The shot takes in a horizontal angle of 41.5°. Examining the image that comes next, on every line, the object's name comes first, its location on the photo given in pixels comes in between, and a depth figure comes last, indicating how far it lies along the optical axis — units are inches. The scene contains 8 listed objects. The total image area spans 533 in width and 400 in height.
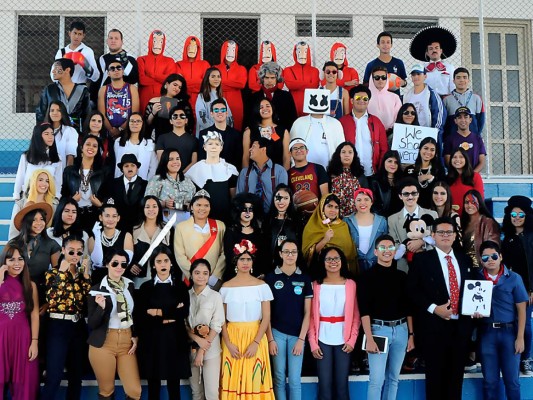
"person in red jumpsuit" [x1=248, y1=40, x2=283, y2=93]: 347.9
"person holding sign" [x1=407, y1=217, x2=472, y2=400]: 240.5
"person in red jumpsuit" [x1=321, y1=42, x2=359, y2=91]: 357.7
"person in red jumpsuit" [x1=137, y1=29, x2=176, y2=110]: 347.9
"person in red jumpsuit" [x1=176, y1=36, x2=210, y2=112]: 351.6
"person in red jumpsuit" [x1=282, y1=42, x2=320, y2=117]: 350.0
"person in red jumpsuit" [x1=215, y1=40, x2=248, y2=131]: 346.0
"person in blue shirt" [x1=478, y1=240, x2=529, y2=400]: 242.5
